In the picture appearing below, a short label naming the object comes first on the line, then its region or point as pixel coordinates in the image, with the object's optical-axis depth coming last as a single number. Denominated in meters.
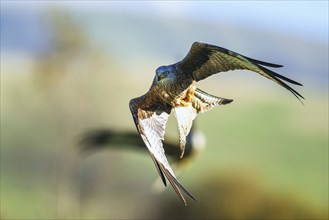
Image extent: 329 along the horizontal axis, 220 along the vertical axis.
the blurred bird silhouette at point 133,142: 20.83
